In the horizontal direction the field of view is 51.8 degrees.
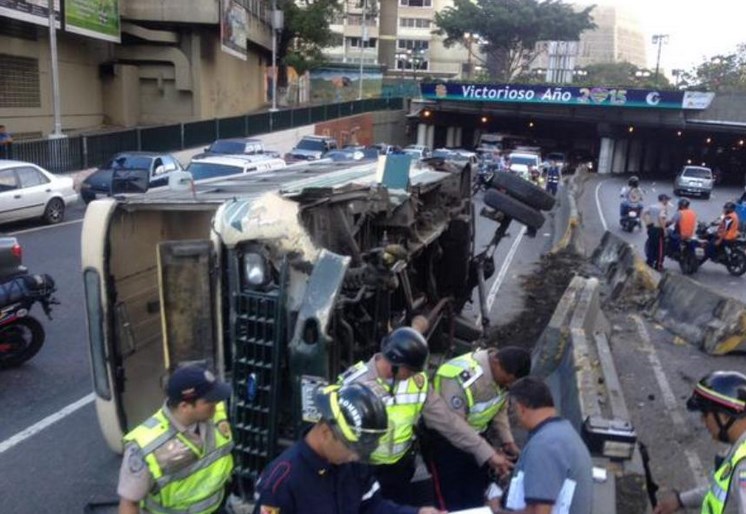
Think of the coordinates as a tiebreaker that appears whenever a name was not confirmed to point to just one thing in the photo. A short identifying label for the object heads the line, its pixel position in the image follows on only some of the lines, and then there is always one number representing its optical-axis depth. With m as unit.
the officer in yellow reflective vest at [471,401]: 4.51
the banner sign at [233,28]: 35.41
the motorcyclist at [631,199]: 21.47
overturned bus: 4.66
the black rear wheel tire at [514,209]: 8.30
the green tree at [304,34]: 46.75
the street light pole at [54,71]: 23.31
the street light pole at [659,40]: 76.00
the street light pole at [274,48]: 40.97
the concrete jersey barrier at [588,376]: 5.23
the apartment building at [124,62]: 27.08
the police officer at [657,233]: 15.65
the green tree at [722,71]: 76.44
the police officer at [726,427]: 3.26
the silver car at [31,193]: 15.91
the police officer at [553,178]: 29.22
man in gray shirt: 3.46
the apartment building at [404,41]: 86.69
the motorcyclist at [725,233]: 15.59
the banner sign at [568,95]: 42.09
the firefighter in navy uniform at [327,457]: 2.90
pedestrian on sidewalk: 20.25
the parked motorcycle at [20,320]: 8.03
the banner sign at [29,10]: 23.17
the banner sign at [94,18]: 27.26
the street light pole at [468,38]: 67.78
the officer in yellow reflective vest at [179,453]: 3.47
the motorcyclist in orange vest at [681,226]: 15.68
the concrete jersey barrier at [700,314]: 9.81
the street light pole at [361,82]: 58.05
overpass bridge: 42.75
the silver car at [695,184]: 35.91
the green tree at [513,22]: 64.06
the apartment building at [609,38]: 145.25
